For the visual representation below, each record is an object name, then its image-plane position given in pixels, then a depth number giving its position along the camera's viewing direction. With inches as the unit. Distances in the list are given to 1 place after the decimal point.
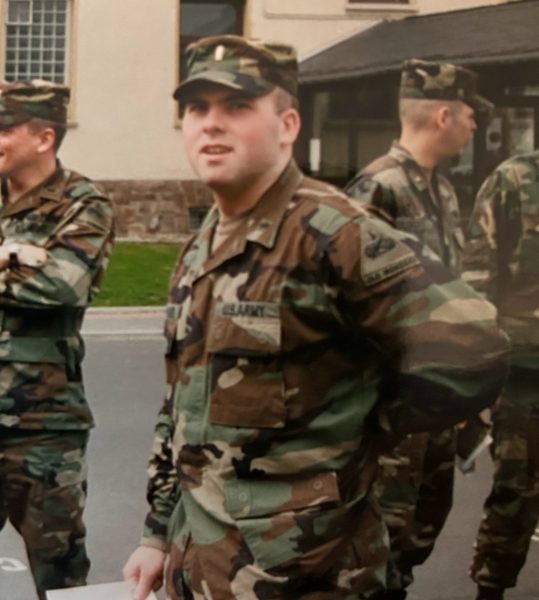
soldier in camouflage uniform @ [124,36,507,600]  172.1
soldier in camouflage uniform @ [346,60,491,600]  200.2
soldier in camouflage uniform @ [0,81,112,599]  226.3
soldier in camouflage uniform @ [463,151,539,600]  211.6
